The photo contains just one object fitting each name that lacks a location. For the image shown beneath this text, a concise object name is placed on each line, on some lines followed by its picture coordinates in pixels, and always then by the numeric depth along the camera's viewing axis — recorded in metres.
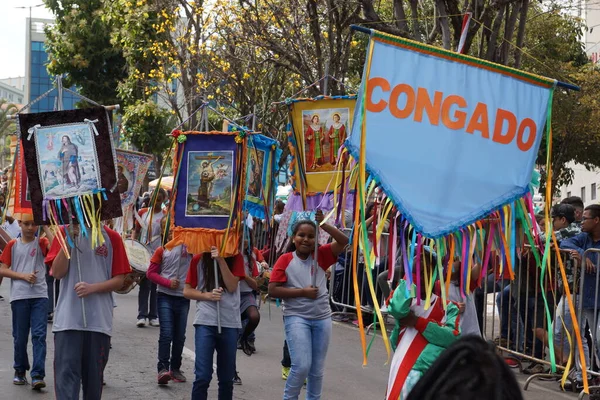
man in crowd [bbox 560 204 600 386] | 9.29
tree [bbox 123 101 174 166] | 27.56
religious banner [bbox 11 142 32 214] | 7.63
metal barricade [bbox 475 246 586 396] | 9.62
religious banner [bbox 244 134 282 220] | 8.29
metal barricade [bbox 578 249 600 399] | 9.18
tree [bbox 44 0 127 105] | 29.97
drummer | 12.48
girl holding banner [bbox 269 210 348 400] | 7.30
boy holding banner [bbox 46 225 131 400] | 6.62
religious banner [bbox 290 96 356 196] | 8.26
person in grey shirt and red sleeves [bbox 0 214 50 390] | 8.80
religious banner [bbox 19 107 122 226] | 6.96
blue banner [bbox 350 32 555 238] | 4.94
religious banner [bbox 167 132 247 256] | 8.00
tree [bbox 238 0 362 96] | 18.61
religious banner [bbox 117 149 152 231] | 12.30
